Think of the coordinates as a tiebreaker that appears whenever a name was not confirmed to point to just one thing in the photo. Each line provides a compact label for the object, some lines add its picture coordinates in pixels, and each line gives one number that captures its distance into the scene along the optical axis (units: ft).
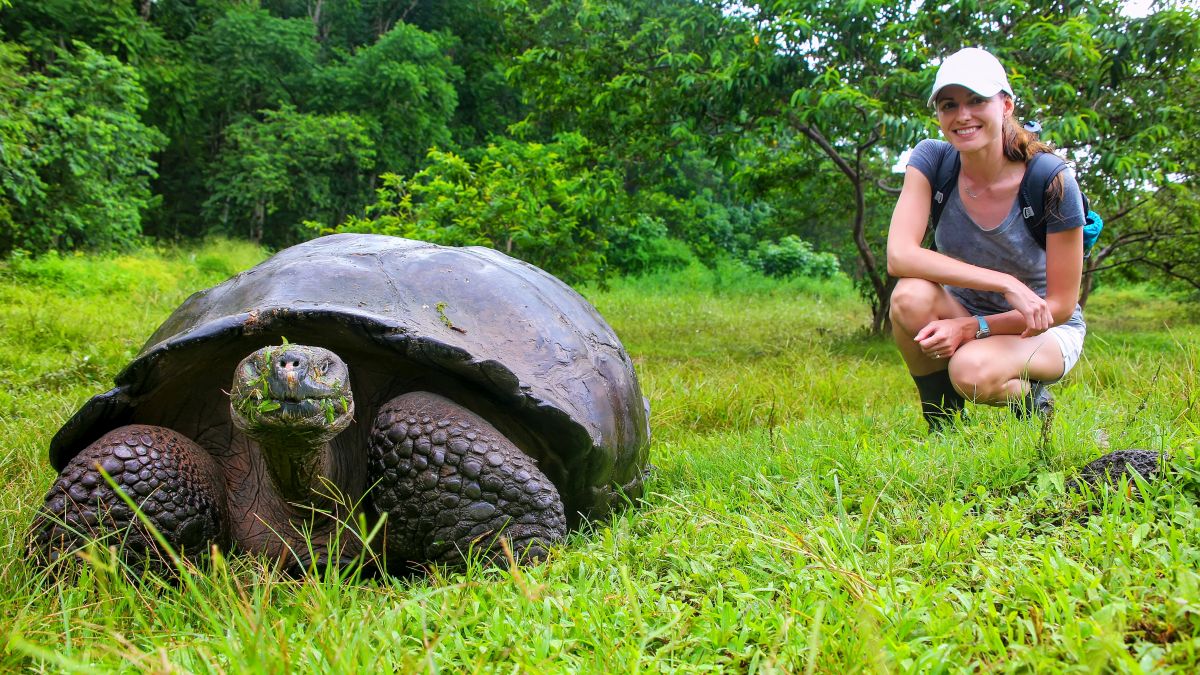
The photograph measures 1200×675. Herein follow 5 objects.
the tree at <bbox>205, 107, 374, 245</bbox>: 62.08
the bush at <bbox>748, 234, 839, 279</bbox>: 58.95
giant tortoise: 6.01
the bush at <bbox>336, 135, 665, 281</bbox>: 24.49
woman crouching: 8.15
